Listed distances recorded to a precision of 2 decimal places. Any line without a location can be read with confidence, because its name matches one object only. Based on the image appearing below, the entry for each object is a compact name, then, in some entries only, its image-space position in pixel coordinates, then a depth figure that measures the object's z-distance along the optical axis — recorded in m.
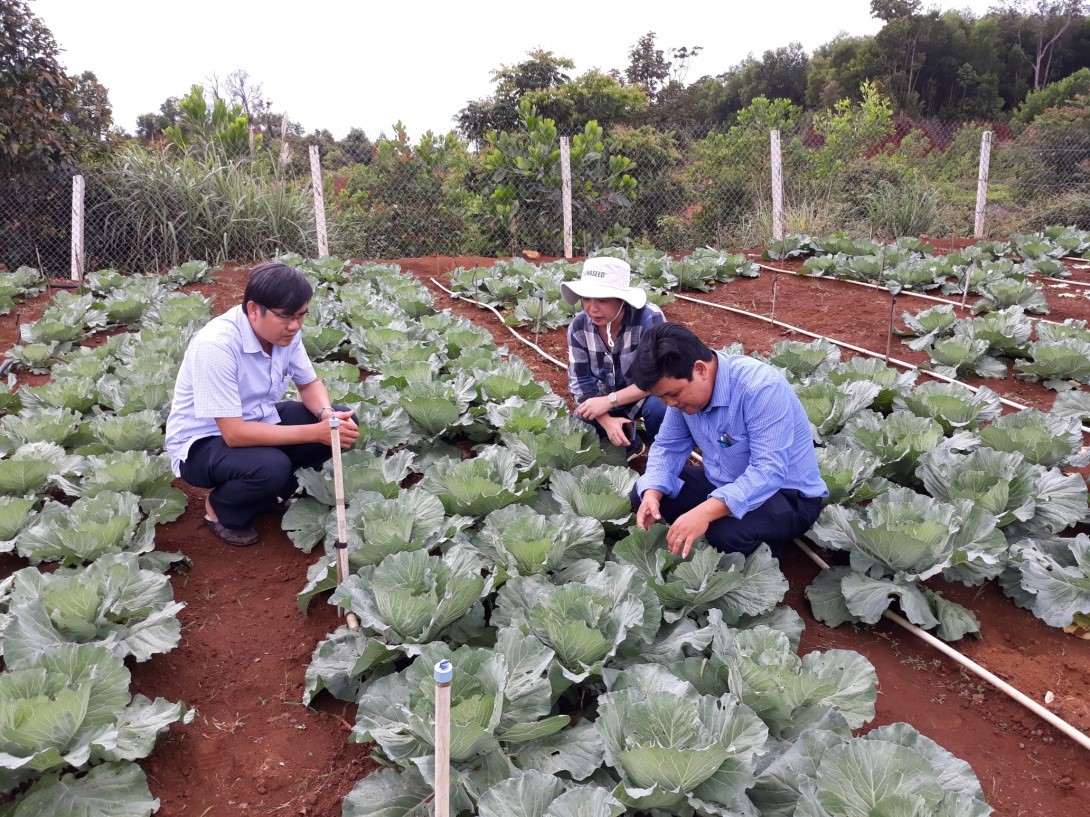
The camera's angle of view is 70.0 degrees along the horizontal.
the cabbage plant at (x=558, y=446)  3.12
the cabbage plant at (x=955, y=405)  3.52
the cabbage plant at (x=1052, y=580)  2.37
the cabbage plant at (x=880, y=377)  3.87
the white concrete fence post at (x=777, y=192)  9.62
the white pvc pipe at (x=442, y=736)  1.23
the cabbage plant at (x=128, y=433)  3.35
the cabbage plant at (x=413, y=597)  2.02
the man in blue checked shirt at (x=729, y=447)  2.27
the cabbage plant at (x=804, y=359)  4.32
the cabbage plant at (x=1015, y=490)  2.71
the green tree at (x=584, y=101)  11.91
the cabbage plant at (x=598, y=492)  2.65
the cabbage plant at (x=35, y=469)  2.95
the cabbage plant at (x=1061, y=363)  4.24
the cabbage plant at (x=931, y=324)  4.91
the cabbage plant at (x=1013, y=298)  5.86
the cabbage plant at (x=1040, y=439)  3.12
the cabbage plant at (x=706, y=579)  2.23
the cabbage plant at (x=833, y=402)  3.48
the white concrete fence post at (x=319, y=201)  8.97
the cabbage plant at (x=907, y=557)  2.38
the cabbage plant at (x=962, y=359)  4.41
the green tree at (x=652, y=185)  11.41
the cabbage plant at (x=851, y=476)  2.85
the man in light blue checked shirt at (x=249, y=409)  2.64
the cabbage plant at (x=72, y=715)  1.66
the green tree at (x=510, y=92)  12.29
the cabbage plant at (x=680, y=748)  1.53
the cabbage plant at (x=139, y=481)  2.95
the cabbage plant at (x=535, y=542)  2.34
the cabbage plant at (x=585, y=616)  1.90
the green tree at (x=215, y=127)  11.14
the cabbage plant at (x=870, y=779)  1.48
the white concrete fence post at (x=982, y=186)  10.09
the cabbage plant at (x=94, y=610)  2.04
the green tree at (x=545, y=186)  10.43
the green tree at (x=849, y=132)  12.12
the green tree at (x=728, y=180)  11.31
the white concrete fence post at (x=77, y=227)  8.11
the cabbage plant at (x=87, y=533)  2.51
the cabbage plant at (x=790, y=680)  1.82
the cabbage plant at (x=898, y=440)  3.12
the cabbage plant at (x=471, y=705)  1.66
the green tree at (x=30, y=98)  8.13
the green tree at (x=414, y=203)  10.67
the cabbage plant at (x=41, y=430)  3.44
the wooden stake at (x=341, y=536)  2.33
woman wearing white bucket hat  3.12
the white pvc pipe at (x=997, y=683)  1.95
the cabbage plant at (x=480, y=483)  2.73
